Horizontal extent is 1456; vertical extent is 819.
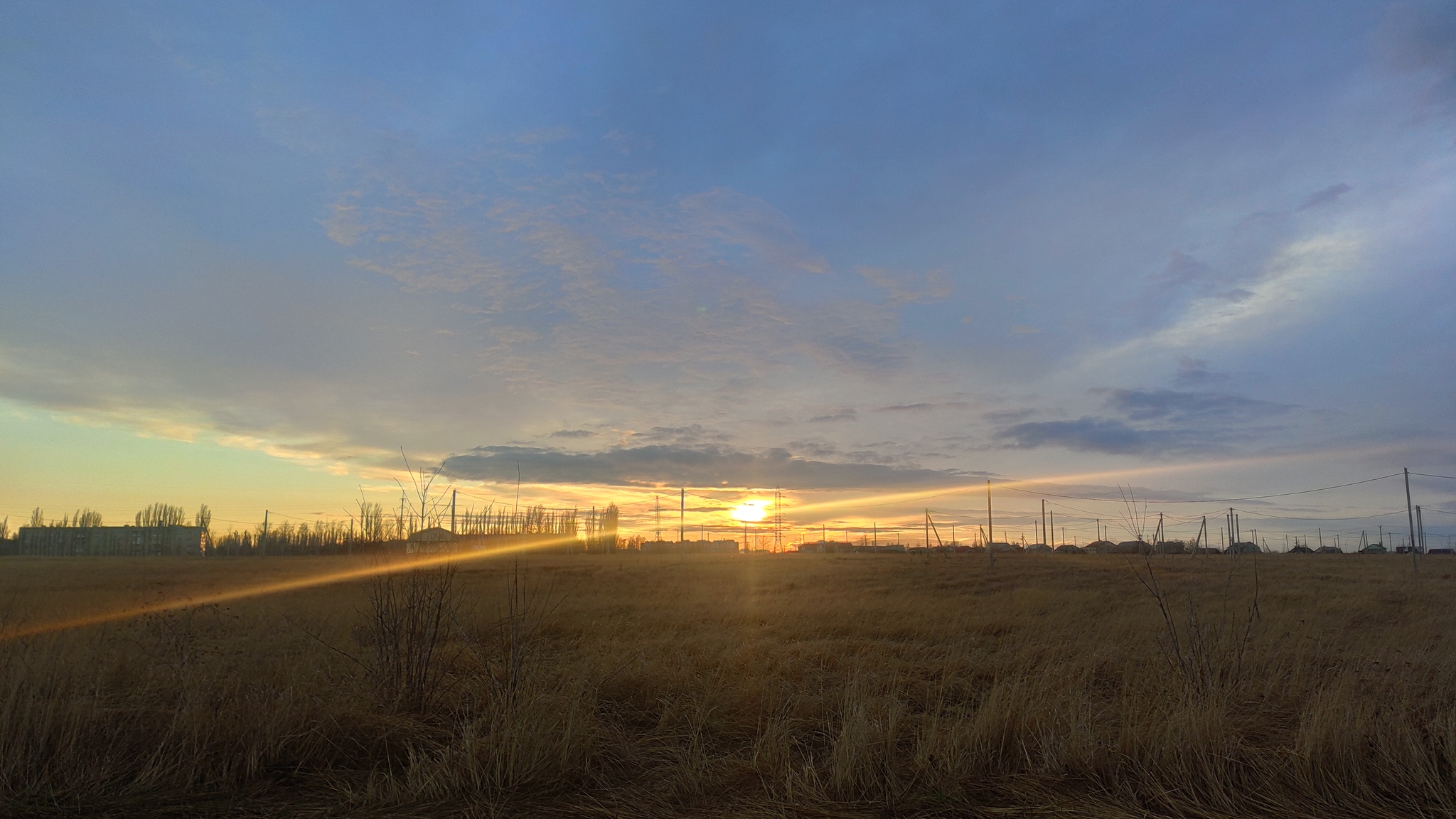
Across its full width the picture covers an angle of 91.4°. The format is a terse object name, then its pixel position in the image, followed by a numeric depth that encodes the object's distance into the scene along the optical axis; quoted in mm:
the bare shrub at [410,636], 6605
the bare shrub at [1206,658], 6746
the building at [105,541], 97750
